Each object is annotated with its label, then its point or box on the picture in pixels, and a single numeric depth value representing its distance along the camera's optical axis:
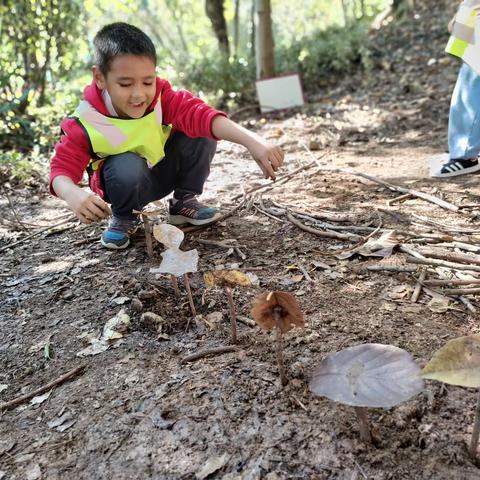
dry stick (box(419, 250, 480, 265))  1.90
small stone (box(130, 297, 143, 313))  1.83
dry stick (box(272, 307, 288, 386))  1.24
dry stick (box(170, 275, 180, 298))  1.84
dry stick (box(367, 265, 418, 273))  1.92
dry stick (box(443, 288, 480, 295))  1.76
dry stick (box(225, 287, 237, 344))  1.52
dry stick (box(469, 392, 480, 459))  1.06
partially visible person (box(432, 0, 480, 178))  3.01
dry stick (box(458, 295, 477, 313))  1.69
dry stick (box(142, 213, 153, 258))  2.17
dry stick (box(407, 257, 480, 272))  1.87
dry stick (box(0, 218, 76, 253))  2.64
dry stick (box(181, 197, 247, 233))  2.52
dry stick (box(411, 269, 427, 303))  1.77
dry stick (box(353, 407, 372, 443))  1.12
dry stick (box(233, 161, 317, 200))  3.02
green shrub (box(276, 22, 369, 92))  6.67
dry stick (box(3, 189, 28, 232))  2.85
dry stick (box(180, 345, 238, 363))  1.56
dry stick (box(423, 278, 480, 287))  1.77
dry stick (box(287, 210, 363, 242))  2.22
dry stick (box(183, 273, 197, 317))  1.73
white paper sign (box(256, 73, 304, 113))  5.71
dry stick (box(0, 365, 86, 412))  1.50
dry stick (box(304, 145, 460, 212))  2.55
